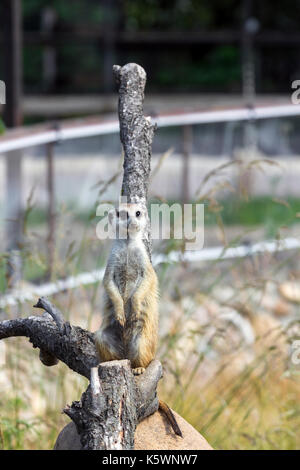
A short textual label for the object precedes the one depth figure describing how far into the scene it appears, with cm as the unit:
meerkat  494
